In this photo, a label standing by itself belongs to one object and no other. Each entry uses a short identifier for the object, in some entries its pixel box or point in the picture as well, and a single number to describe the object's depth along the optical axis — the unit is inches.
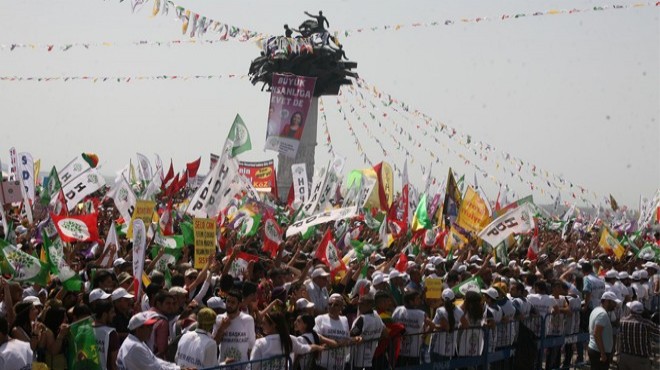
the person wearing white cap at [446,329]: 414.9
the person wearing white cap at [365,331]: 368.5
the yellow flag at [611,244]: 813.9
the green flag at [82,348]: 280.4
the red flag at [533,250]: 728.7
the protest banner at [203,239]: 459.8
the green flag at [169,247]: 494.6
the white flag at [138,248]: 359.9
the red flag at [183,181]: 927.7
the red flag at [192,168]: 967.6
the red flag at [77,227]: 505.4
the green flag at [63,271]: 380.2
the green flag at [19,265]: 362.6
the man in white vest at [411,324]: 396.5
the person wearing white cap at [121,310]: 317.4
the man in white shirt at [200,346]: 289.4
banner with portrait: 1187.7
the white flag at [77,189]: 641.6
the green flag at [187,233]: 541.3
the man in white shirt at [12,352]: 258.5
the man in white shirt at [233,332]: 312.2
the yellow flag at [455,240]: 697.6
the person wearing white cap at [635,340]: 423.8
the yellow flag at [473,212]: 692.1
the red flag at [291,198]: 944.3
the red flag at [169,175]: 976.3
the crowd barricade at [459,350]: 350.3
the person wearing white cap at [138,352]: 274.1
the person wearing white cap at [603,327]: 455.8
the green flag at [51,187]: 641.6
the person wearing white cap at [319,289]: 416.8
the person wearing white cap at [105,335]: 296.0
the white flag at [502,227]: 593.0
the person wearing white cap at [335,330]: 353.7
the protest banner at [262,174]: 1154.9
